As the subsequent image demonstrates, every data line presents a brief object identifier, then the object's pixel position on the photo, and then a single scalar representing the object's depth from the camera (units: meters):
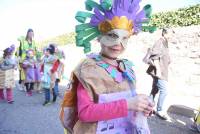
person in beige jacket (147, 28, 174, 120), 3.12
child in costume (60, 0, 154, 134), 0.96
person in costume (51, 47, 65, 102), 3.78
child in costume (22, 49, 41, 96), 4.46
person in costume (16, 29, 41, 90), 4.36
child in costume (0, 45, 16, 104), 4.00
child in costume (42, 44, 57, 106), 3.72
